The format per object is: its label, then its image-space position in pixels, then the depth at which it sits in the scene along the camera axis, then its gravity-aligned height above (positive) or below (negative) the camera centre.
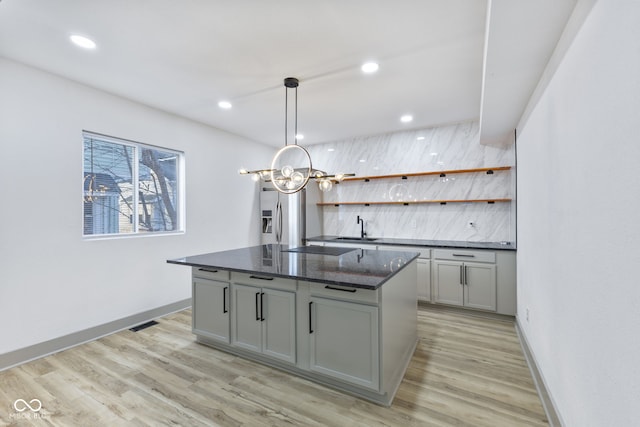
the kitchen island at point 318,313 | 1.98 -0.81
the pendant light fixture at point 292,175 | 2.85 +0.40
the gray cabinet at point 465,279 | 3.57 -0.85
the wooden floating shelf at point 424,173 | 3.96 +0.62
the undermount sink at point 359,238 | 4.74 -0.42
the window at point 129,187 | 3.19 +0.33
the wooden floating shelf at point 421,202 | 4.04 +0.19
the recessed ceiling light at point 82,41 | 2.21 +1.37
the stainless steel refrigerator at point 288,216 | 4.86 -0.04
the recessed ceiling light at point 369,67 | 2.58 +1.36
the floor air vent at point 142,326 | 3.30 -1.34
